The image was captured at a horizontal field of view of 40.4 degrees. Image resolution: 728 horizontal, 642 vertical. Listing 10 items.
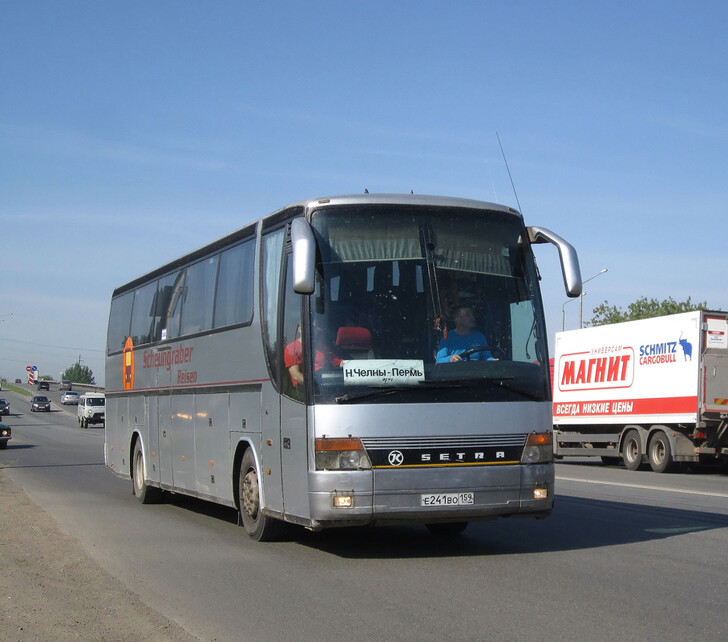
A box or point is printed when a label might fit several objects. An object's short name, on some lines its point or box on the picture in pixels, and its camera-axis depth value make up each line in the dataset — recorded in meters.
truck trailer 22.64
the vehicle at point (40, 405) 87.88
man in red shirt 8.73
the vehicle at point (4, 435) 36.56
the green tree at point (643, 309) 69.69
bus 8.63
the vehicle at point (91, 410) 60.59
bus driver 8.88
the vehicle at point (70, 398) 105.12
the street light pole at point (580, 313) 51.83
